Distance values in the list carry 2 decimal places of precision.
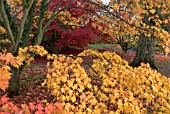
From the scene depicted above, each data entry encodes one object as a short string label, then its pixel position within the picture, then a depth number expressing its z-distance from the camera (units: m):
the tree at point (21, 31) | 5.37
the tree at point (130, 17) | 5.21
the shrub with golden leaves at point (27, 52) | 4.93
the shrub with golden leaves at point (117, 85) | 4.12
